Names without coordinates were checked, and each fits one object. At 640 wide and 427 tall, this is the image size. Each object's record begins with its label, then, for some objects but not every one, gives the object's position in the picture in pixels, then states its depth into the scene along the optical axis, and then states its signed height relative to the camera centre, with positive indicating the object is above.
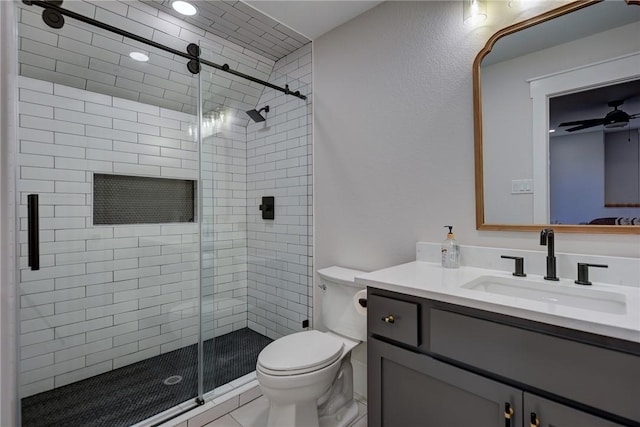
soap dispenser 1.52 -0.21
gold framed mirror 1.20 +0.44
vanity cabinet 0.77 -0.48
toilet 1.42 -0.74
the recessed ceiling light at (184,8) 1.90 +1.31
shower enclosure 1.79 +0.00
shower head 2.53 +0.82
